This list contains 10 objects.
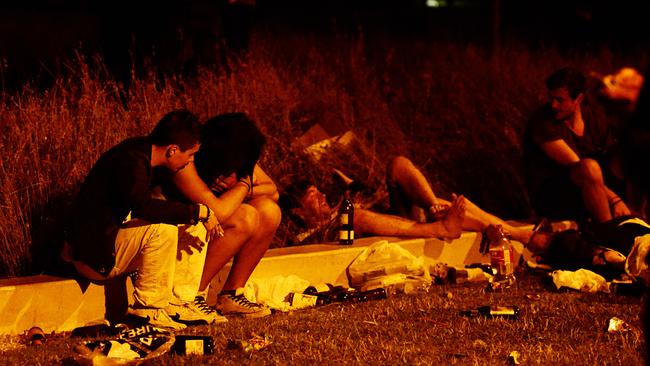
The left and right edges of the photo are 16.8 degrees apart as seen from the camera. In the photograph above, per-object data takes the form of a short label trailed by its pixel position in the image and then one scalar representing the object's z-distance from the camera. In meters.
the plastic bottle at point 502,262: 16.40
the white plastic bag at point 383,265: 15.79
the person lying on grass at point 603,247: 16.00
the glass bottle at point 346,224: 16.38
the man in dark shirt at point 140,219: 12.69
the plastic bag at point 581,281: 15.51
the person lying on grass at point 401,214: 17.02
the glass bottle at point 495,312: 13.36
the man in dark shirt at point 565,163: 18.15
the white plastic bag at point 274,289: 14.30
